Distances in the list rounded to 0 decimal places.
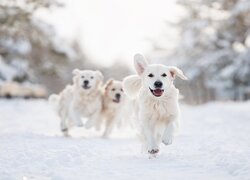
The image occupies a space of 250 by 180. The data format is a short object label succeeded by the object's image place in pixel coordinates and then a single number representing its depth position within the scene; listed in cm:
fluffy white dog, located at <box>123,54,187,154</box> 790
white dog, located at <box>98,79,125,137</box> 1203
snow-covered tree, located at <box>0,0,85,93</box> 2919
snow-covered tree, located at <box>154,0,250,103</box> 3338
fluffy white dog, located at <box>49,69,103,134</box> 1174
